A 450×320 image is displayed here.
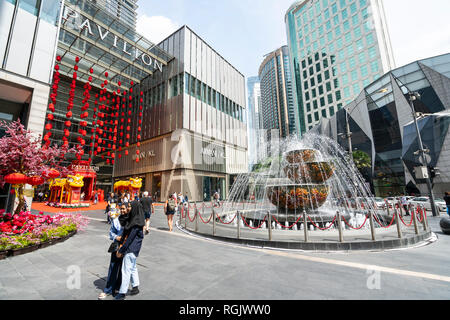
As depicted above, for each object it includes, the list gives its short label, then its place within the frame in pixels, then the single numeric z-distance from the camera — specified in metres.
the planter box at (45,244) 6.22
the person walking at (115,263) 3.31
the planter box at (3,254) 5.15
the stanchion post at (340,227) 6.11
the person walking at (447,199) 9.38
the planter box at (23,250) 5.45
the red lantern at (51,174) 7.04
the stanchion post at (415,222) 7.11
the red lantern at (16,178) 6.46
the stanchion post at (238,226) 7.10
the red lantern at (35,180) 6.86
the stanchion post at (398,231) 6.29
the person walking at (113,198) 16.30
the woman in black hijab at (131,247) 3.28
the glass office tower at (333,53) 46.31
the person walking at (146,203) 8.38
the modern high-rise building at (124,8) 85.76
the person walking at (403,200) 18.55
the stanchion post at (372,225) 6.11
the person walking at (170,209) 9.40
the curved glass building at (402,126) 23.08
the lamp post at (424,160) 13.05
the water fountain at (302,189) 9.23
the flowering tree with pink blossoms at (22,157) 6.57
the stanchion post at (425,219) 7.65
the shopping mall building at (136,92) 10.60
